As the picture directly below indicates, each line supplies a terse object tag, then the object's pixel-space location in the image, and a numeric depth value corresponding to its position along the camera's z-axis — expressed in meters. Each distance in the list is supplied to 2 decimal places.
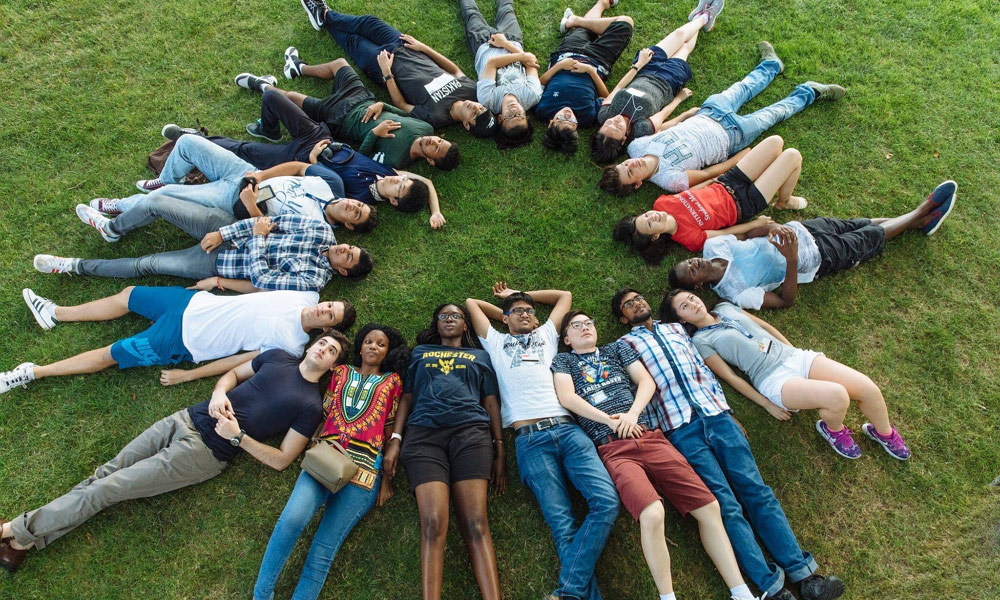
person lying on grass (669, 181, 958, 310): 6.11
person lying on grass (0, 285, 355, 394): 5.64
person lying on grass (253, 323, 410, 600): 4.75
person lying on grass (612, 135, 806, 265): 6.48
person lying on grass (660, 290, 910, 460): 5.36
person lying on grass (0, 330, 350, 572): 4.88
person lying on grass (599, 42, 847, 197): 6.84
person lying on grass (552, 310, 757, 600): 4.72
